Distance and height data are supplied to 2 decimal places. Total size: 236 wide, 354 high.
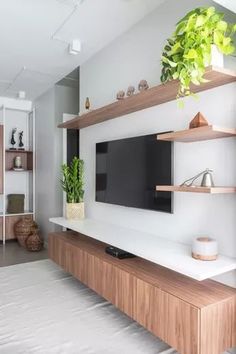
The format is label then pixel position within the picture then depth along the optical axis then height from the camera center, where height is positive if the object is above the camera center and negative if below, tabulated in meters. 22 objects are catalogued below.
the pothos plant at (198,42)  1.47 +0.72
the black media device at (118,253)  2.26 -0.62
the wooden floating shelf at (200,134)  1.55 +0.26
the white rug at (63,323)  1.83 -1.10
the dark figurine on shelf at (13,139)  4.91 +0.67
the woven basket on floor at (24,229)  4.36 -0.81
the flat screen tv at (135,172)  2.16 +0.05
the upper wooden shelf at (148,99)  1.61 +0.60
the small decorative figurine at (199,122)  1.72 +0.34
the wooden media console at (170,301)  1.47 -0.75
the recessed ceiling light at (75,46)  2.76 +1.31
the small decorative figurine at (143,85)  2.32 +0.77
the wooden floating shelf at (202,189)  1.57 -0.07
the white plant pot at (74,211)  3.13 -0.38
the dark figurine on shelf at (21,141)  5.00 +0.64
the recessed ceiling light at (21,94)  4.42 +1.32
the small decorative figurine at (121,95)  2.59 +0.76
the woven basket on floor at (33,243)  4.12 -0.97
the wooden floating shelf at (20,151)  4.76 +0.45
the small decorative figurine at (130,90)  2.50 +0.78
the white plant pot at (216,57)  1.53 +0.66
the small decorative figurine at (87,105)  3.17 +0.82
